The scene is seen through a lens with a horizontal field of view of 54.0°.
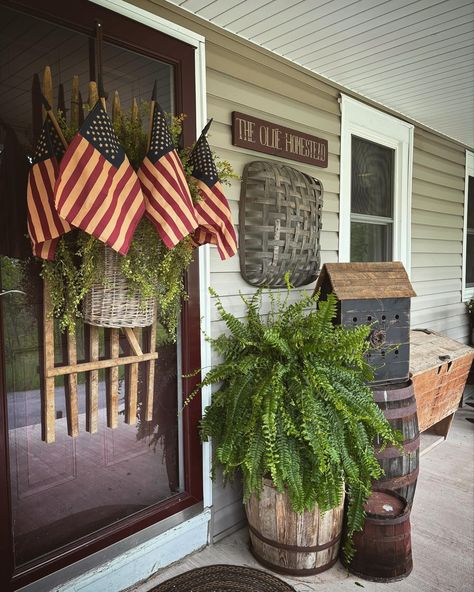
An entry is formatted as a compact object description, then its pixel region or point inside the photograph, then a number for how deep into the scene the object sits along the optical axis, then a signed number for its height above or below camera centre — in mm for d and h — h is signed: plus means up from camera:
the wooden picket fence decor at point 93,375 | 1854 -457
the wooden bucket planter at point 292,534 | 2186 -1272
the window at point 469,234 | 5246 +401
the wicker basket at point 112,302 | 1690 -120
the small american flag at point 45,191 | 1519 +260
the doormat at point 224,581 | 2131 -1460
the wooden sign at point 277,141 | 2531 +764
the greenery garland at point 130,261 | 1663 +33
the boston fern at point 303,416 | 2000 -654
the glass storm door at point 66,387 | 1751 -509
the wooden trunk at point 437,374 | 3246 -791
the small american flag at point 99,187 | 1393 +258
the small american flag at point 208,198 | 1851 +289
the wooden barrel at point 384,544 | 2160 -1308
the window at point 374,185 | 3412 +683
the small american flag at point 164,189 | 1572 +275
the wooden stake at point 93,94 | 1792 +680
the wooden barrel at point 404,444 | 2418 -928
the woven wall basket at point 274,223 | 2553 +262
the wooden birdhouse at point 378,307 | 2508 -213
